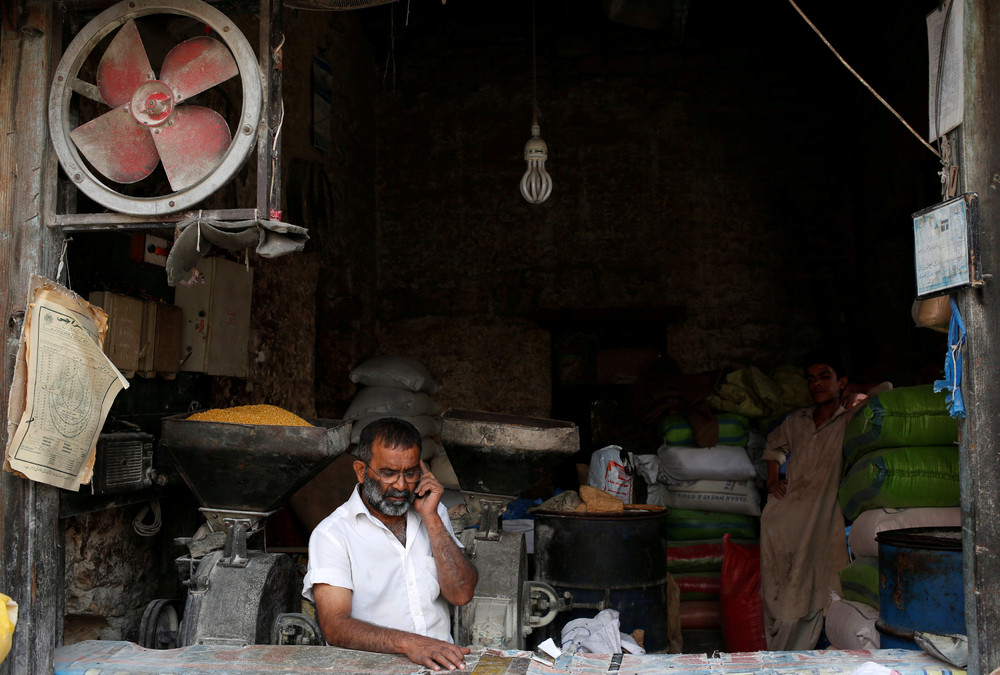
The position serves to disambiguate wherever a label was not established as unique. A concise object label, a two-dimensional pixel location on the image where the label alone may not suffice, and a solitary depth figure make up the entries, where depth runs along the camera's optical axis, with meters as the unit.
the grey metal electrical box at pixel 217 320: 4.10
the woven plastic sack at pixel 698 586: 5.61
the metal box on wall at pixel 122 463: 3.22
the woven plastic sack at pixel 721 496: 5.84
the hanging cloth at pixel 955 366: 2.40
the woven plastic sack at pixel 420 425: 5.77
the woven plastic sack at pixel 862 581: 3.96
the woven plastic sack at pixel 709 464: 5.82
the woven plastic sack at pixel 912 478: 3.87
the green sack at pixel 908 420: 3.92
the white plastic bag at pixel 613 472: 5.39
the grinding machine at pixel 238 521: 3.07
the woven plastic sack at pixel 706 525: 5.87
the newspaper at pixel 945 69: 2.44
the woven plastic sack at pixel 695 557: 5.66
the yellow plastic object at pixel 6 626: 2.34
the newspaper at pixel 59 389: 2.62
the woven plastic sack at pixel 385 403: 5.79
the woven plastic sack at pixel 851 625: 3.82
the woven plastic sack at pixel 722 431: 5.91
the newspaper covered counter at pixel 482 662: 2.60
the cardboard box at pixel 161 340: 3.66
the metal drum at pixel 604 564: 4.20
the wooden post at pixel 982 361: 2.33
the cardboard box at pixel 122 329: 3.36
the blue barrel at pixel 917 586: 2.78
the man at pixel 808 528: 4.96
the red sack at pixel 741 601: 5.14
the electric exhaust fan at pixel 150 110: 2.69
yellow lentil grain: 3.32
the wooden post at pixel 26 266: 2.72
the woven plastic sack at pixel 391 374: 5.93
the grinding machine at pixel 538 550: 3.32
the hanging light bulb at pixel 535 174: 4.50
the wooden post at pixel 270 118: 2.64
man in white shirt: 2.85
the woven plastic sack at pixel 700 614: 5.48
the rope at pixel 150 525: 3.71
